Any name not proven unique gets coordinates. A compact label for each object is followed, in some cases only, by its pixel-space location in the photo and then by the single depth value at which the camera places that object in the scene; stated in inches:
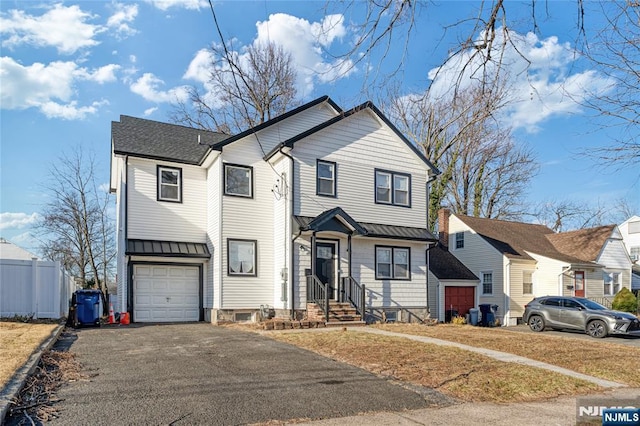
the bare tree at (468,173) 1244.5
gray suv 743.1
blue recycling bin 619.8
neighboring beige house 1059.9
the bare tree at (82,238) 1264.8
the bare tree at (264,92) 1336.1
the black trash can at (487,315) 990.4
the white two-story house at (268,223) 697.6
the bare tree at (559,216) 1962.4
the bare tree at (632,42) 247.7
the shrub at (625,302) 1100.5
